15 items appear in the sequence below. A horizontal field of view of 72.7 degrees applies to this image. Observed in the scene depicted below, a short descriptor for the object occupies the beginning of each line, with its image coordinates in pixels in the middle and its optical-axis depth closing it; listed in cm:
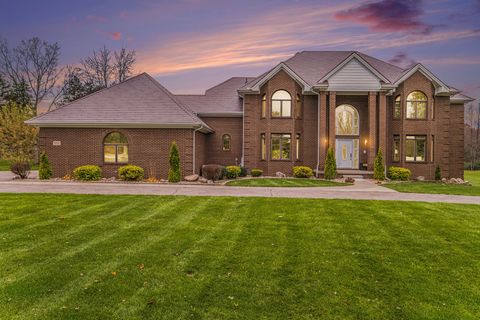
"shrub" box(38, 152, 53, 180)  1928
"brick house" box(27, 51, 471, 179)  2003
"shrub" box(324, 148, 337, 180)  2089
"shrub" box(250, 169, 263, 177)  2256
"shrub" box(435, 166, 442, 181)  2220
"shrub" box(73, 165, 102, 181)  1862
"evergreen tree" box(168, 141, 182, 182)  1850
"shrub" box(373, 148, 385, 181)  2086
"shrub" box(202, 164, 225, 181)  1833
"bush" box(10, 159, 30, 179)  1908
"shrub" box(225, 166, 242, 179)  2075
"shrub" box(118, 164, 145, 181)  1861
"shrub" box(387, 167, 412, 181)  2155
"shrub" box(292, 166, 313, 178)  2192
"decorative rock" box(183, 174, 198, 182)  1850
